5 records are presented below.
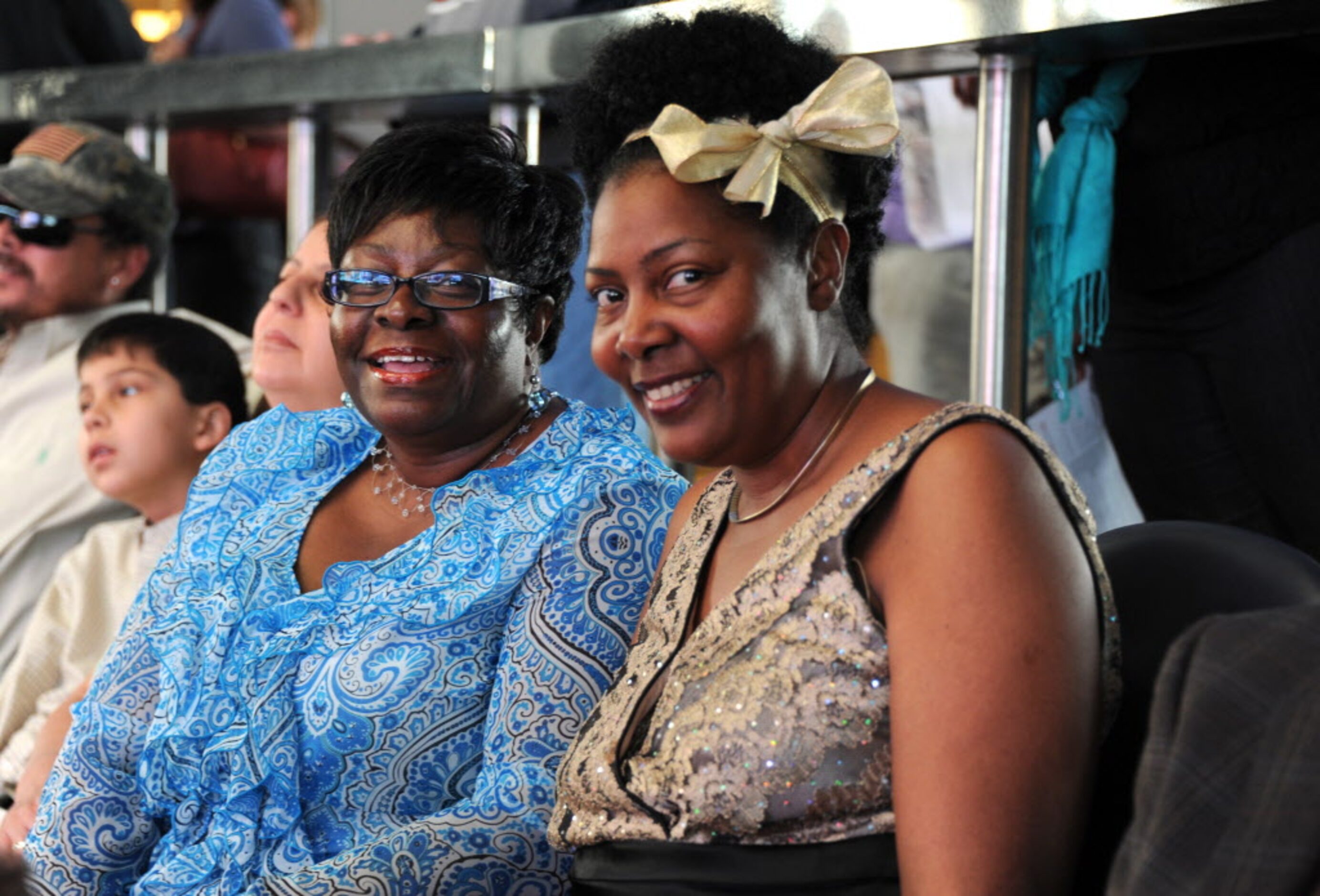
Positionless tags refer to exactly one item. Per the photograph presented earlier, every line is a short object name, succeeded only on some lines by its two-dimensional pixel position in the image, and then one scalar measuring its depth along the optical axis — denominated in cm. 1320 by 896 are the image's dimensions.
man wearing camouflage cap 339
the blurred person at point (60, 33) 459
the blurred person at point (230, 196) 411
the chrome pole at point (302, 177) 356
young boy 291
